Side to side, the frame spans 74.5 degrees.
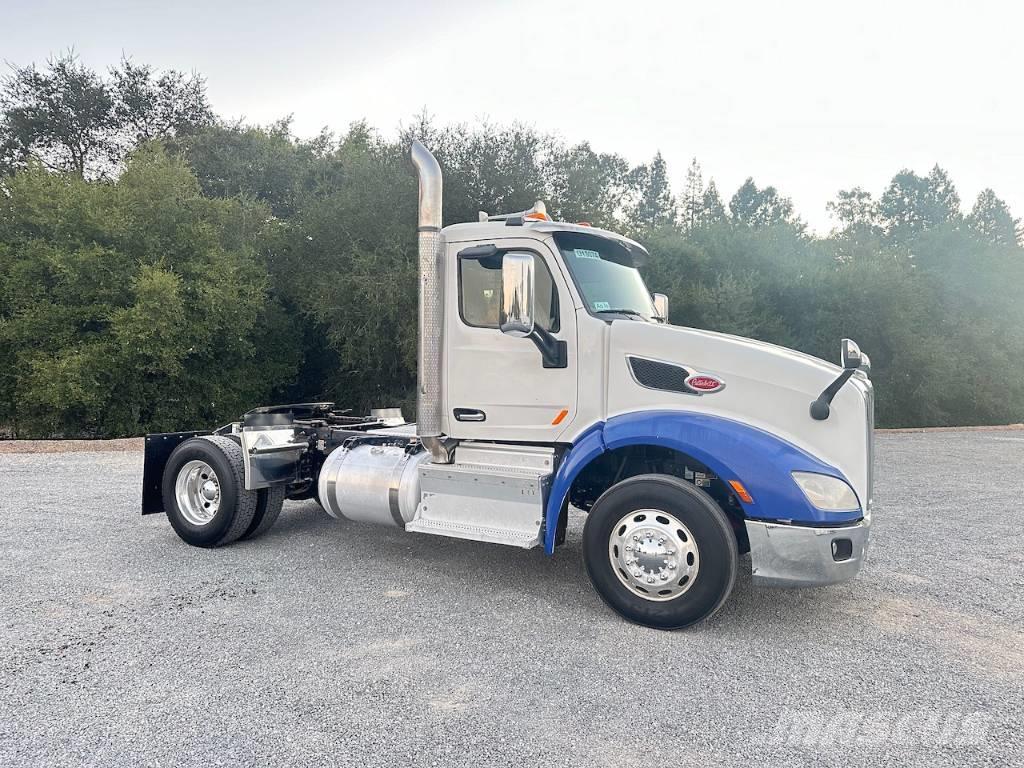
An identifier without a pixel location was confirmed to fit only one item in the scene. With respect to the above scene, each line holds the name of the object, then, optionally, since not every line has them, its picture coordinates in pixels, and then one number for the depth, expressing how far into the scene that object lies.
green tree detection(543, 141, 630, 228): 17.38
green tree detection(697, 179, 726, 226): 44.21
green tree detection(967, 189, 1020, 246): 28.94
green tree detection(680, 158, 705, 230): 53.31
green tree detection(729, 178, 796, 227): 43.78
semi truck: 3.90
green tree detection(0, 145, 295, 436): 14.41
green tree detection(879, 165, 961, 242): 54.09
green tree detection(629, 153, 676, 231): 62.66
